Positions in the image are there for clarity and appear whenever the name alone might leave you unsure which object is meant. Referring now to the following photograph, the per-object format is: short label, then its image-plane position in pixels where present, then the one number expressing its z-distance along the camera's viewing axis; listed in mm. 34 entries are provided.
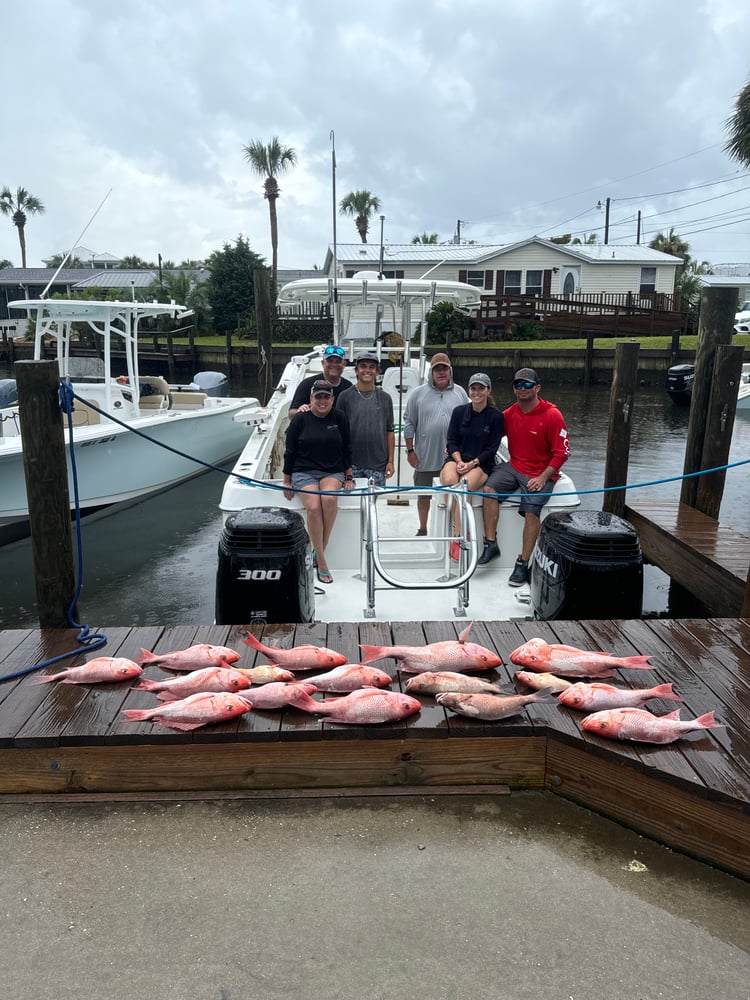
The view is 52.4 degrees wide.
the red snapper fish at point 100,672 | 3535
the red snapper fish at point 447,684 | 3410
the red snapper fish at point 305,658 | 3629
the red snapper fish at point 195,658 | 3631
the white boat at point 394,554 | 4754
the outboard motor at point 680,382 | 22312
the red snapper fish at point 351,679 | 3434
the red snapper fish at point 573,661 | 3588
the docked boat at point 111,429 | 10766
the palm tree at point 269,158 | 45375
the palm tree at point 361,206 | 55438
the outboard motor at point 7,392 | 14113
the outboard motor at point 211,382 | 20336
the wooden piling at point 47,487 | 4035
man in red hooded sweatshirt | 5516
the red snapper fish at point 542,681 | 3459
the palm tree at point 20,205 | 74938
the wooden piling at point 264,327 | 17502
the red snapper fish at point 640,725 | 3039
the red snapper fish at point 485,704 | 3211
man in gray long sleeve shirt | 6086
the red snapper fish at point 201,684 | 3377
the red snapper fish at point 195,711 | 3170
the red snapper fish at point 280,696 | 3268
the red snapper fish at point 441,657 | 3617
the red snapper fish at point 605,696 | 3281
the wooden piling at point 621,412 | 7285
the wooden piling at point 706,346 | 7070
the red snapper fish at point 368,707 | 3170
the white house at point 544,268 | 35906
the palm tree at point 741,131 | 22238
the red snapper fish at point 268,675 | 3445
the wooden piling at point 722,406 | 6953
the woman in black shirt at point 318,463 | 5441
